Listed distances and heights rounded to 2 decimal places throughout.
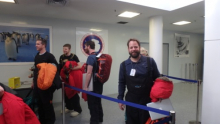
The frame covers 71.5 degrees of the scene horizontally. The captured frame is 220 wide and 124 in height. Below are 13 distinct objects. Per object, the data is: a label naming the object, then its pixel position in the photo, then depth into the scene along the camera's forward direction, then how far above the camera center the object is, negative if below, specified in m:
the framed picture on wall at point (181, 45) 6.58 +0.50
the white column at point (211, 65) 2.19 -0.12
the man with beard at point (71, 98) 3.26 -0.92
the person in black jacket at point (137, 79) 1.80 -0.27
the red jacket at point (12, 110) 1.27 -0.46
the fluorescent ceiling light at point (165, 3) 3.08 +1.13
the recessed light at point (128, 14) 3.71 +1.04
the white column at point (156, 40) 4.00 +0.43
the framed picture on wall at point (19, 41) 3.66 +0.36
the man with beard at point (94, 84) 2.48 -0.48
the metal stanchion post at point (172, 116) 1.39 -0.54
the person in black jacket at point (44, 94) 2.31 -0.58
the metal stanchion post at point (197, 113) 2.77 -1.04
